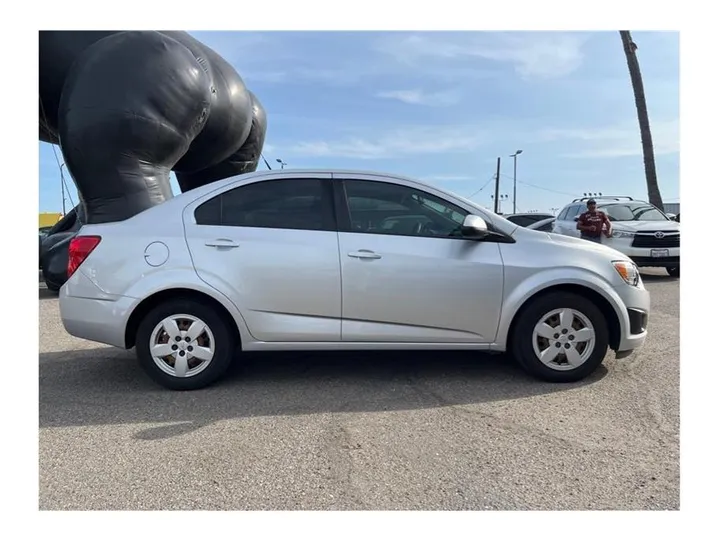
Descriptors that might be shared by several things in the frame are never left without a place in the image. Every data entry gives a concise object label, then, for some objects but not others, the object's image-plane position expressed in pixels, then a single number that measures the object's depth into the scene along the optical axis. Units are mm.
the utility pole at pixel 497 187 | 45225
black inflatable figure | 6719
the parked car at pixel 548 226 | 14316
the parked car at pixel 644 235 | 10375
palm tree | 16578
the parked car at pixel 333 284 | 4035
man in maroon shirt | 10781
